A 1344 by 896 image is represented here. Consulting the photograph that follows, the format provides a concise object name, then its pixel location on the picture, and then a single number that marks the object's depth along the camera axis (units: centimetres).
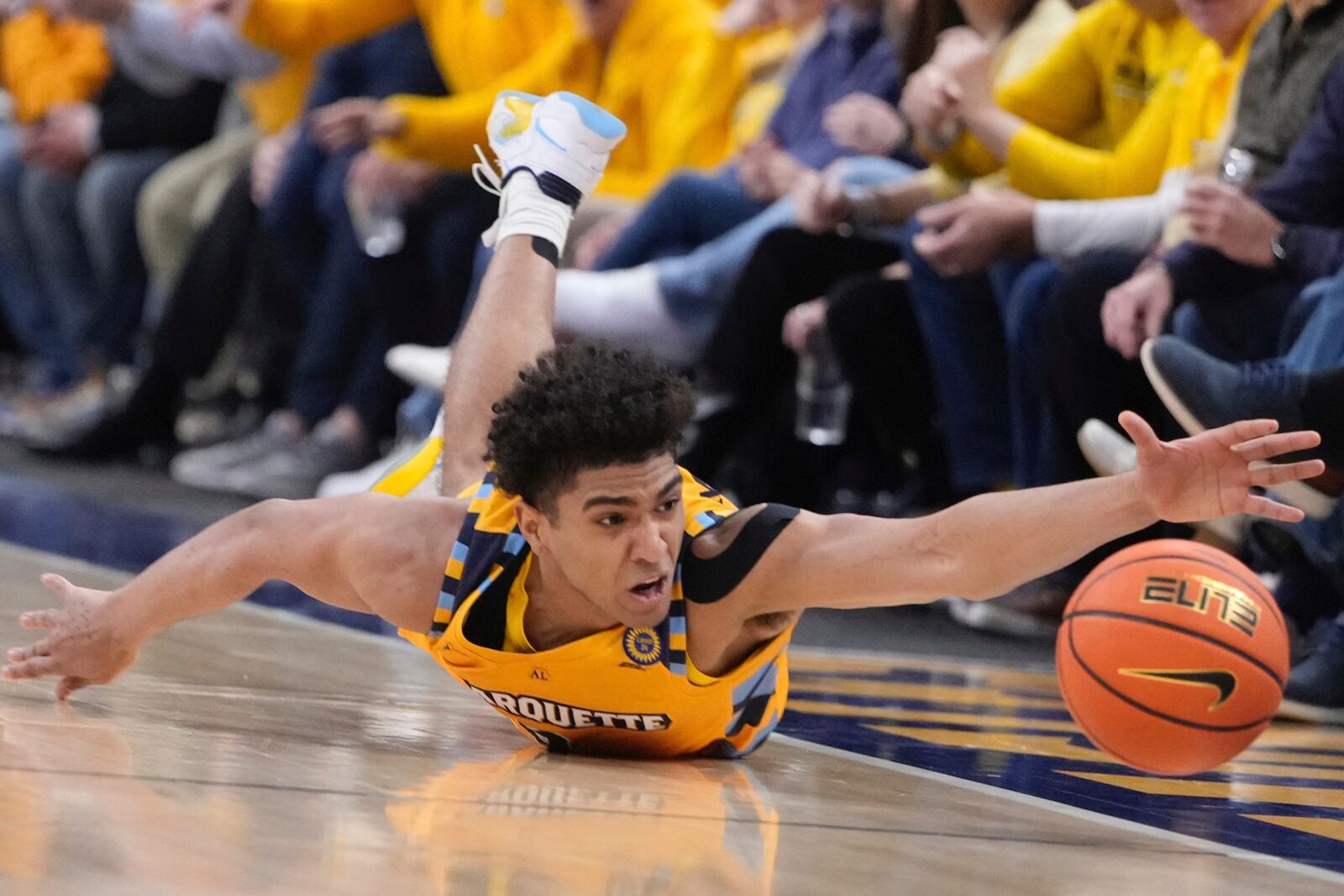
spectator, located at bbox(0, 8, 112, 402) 2166
